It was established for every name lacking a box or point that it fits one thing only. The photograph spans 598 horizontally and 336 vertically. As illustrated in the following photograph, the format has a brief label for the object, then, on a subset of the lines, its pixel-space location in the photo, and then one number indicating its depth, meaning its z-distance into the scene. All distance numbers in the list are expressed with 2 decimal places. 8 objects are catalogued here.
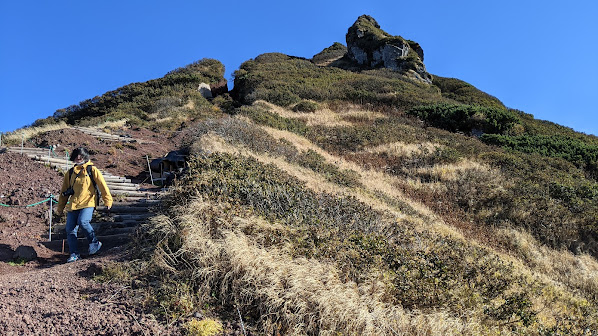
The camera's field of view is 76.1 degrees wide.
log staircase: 7.27
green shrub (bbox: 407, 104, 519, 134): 23.50
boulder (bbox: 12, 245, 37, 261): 6.33
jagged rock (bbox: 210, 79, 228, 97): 35.50
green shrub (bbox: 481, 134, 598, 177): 17.59
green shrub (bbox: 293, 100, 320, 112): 26.17
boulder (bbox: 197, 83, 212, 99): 33.59
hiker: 6.44
